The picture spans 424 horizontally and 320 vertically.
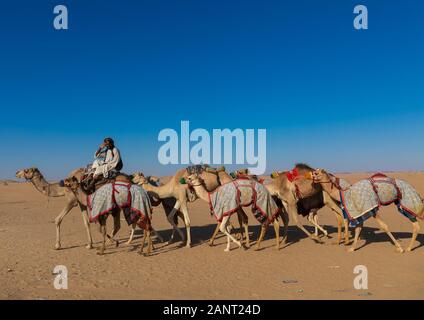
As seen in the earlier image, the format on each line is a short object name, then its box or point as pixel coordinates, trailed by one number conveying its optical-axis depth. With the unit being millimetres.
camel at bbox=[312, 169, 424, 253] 9180
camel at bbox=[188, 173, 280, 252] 9719
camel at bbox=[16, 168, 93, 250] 10719
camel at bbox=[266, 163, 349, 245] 10906
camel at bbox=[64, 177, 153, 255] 9242
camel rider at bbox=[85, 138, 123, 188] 10453
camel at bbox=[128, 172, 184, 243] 10977
